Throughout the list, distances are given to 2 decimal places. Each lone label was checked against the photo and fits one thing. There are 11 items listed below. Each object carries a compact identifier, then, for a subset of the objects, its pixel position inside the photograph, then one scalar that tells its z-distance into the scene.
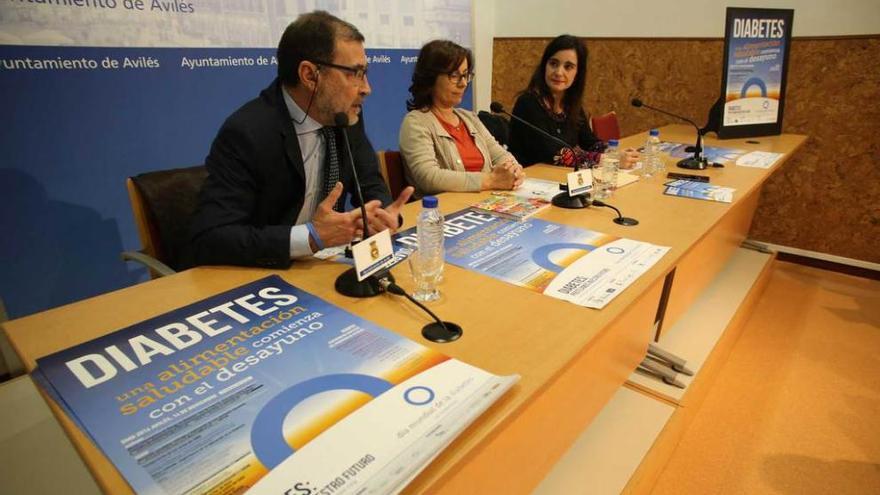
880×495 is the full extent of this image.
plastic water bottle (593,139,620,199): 1.80
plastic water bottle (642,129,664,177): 2.13
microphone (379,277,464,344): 0.88
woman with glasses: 1.83
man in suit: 1.15
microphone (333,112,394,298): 1.03
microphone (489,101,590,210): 1.60
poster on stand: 2.65
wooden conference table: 0.72
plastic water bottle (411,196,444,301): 1.06
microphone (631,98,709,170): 2.18
